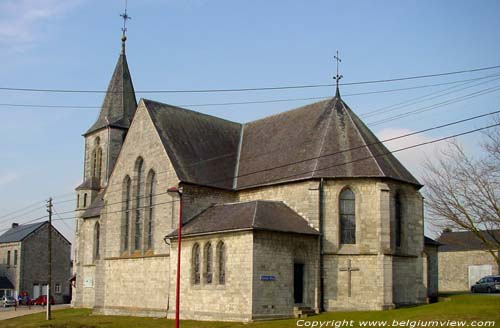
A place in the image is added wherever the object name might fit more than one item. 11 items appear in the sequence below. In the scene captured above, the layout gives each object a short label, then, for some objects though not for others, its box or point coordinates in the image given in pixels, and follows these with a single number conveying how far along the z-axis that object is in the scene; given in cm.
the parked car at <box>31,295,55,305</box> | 6819
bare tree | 3203
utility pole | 4101
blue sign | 3141
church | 3250
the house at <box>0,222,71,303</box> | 7469
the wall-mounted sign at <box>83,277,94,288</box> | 4901
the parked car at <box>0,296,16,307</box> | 6629
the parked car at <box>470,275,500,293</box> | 4544
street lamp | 2647
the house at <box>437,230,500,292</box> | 6350
